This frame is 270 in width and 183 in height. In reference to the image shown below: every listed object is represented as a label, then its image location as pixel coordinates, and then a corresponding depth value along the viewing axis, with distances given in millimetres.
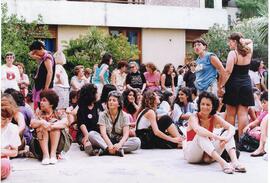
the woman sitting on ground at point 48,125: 7109
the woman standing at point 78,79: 13223
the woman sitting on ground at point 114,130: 7805
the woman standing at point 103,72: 12422
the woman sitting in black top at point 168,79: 14359
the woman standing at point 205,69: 8562
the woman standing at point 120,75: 13227
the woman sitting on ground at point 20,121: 7291
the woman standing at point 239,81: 8141
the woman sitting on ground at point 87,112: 8344
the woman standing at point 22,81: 12241
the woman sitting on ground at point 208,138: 6691
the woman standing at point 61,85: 11172
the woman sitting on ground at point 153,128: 8438
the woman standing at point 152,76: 13763
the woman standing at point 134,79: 13117
